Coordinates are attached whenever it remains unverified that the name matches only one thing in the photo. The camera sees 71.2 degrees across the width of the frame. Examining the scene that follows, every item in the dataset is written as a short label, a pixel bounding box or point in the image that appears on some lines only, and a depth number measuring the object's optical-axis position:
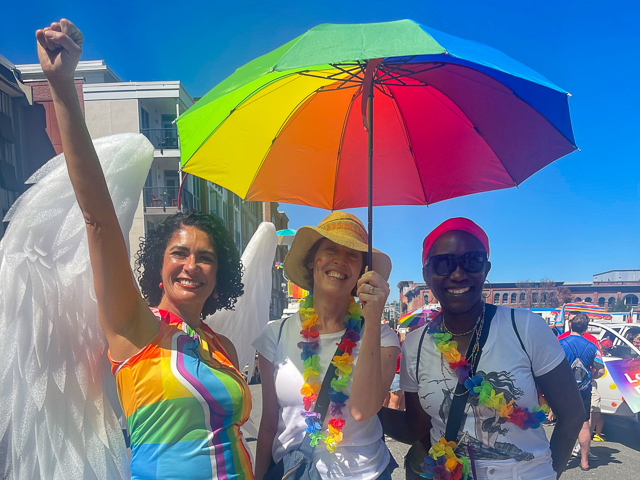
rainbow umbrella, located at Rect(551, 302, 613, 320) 9.24
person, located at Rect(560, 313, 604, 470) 5.34
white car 6.37
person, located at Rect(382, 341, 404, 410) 5.36
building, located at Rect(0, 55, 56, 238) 17.33
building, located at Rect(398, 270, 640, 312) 73.25
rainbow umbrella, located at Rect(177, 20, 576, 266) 2.13
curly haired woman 1.37
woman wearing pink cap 1.82
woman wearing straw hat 1.78
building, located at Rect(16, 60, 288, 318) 18.70
